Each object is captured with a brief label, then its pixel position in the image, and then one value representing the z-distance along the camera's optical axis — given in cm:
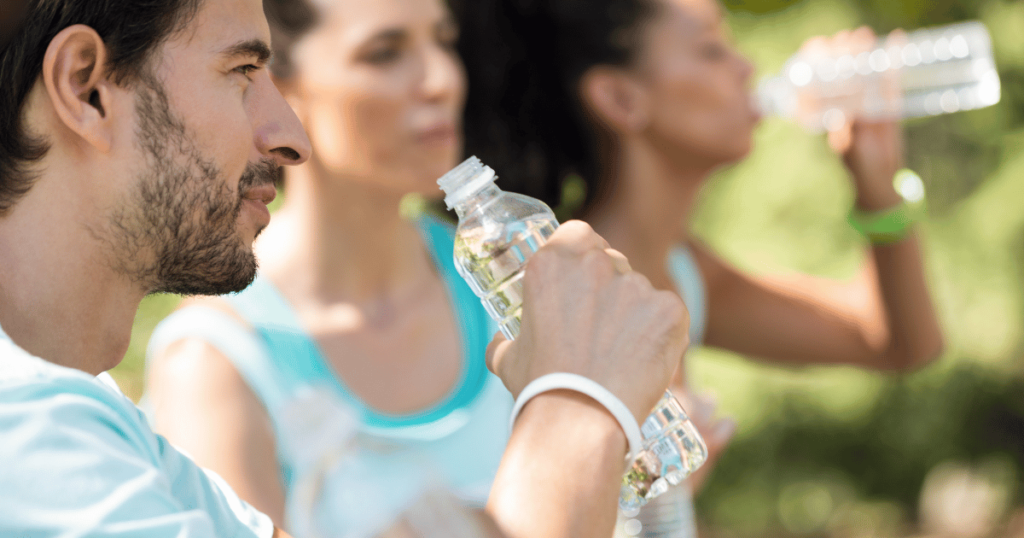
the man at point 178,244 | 101
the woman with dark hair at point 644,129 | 183
